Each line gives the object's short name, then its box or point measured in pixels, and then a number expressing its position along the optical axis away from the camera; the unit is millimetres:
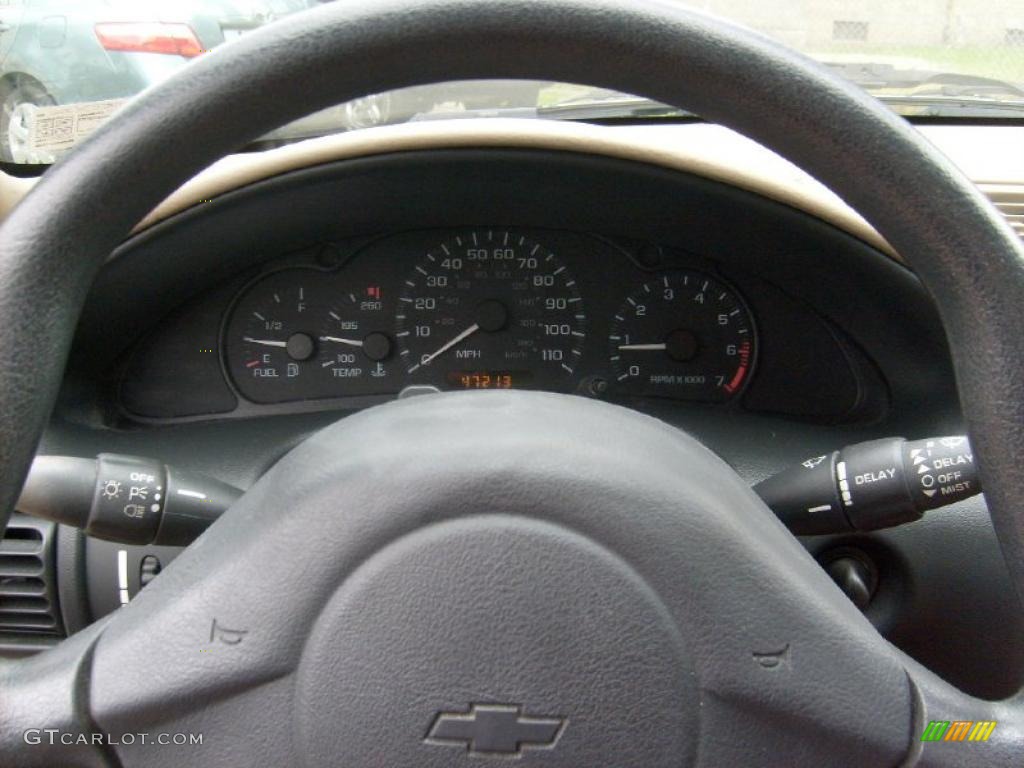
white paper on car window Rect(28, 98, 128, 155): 523
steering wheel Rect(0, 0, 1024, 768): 222
